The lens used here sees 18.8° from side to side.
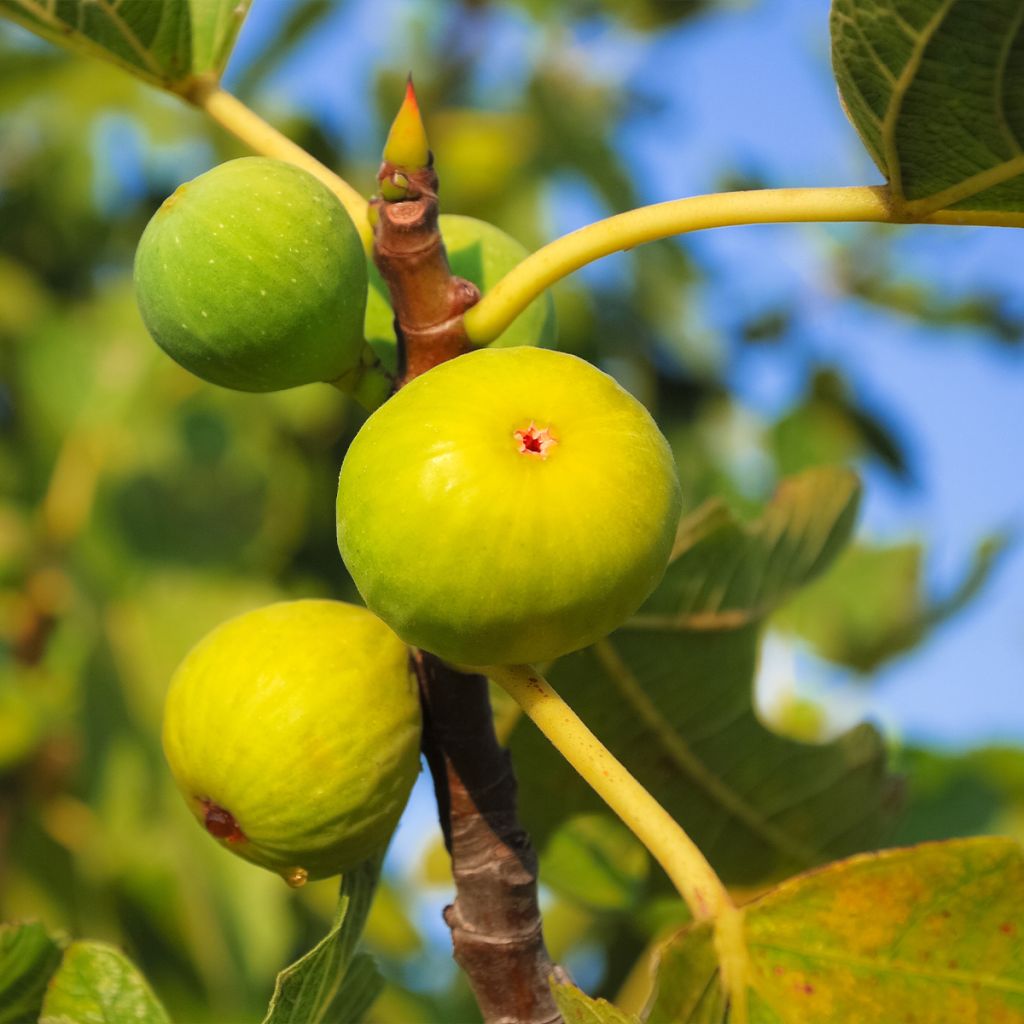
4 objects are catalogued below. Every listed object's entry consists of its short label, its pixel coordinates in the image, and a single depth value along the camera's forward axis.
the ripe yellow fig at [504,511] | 0.38
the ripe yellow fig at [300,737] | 0.42
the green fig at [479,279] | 0.44
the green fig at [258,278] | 0.41
